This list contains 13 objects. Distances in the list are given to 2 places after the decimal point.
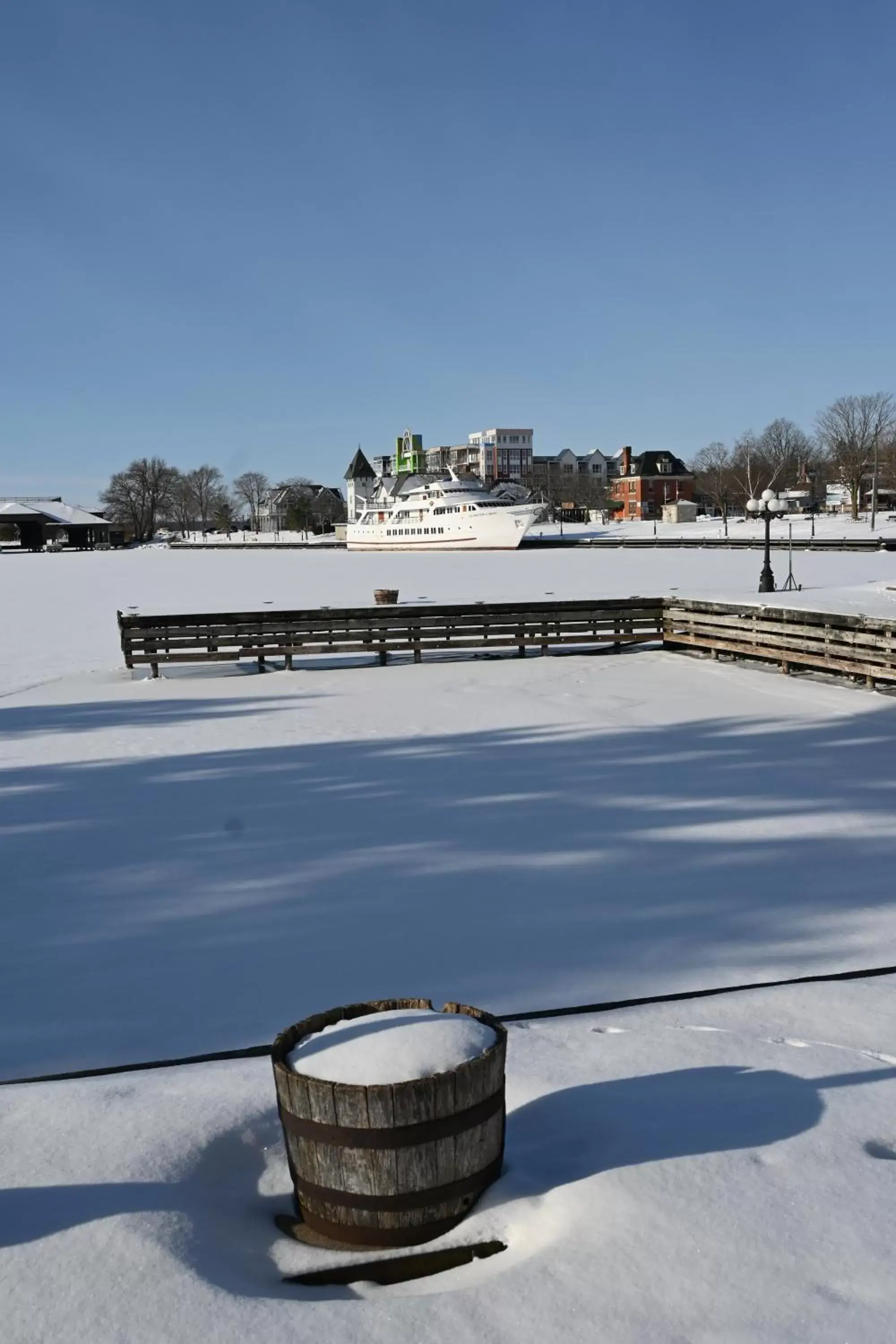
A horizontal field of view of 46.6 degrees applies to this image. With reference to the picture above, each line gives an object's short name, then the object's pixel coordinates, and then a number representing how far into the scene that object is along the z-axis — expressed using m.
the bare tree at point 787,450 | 127.75
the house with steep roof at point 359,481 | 138.00
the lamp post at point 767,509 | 24.08
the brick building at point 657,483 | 132.62
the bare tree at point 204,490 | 184.62
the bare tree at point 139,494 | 155.88
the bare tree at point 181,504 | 172.50
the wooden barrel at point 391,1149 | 2.97
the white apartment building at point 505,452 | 174.12
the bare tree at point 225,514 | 172.38
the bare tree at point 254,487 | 187.38
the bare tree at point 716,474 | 116.69
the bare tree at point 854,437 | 97.91
